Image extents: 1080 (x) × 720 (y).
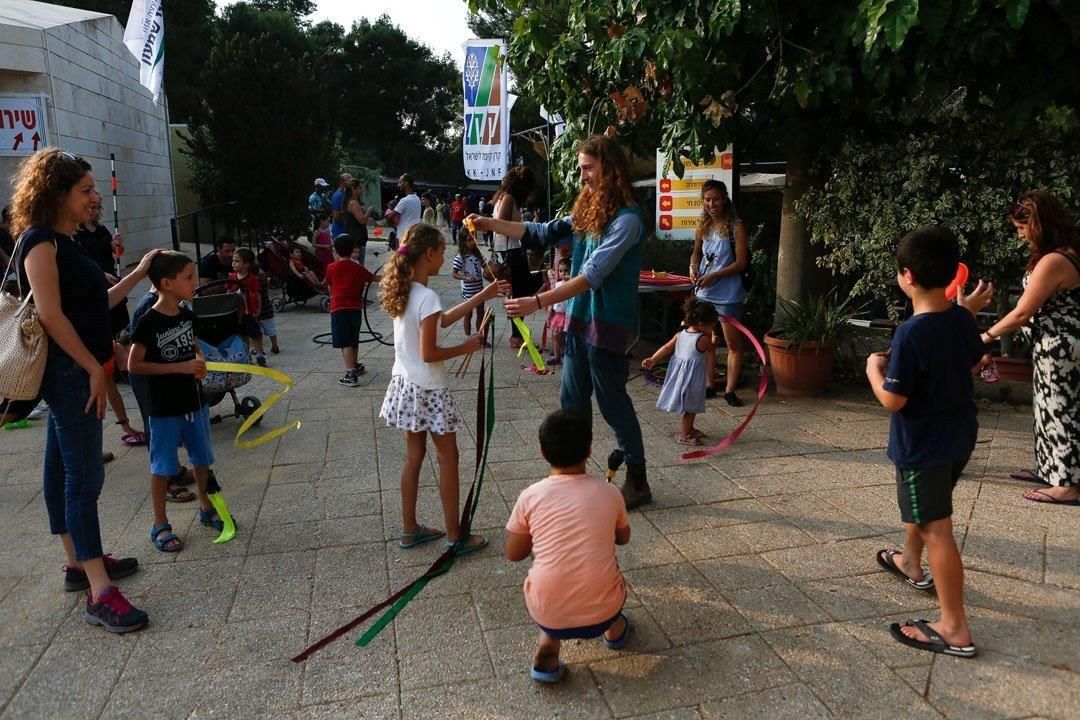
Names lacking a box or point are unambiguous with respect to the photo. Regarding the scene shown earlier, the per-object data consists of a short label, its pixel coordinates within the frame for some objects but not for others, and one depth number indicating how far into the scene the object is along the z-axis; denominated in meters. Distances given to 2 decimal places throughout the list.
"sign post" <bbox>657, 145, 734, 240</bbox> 8.00
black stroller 5.79
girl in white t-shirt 3.51
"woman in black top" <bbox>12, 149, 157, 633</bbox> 2.96
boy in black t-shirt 3.78
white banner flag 10.87
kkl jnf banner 10.09
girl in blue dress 5.20
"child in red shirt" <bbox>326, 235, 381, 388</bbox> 7.18
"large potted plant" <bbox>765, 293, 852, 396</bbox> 6.26
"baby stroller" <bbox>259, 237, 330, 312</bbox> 11.62
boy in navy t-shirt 2.70
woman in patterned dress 3.83
